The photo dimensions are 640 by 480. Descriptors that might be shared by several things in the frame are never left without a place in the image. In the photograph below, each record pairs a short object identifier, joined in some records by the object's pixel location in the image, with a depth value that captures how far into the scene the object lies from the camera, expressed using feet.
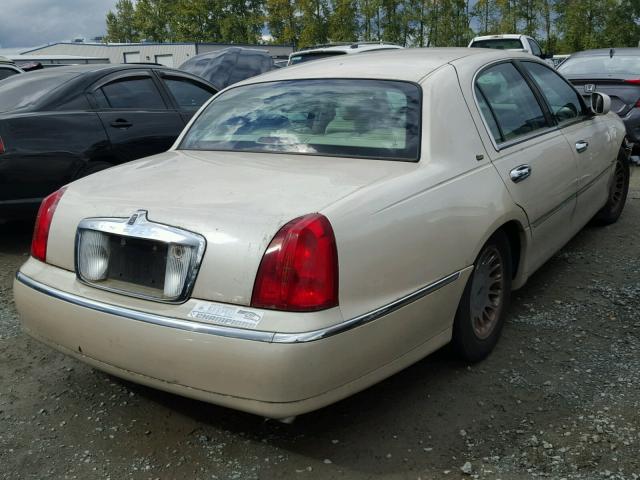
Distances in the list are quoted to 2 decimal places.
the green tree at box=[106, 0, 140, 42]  235.81
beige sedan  7.46
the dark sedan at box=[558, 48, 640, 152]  26.02
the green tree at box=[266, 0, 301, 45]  124.47
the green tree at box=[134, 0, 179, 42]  187.32
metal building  103.66
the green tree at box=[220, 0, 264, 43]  151.94
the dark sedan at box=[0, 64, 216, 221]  16.14
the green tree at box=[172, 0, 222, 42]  159.22
